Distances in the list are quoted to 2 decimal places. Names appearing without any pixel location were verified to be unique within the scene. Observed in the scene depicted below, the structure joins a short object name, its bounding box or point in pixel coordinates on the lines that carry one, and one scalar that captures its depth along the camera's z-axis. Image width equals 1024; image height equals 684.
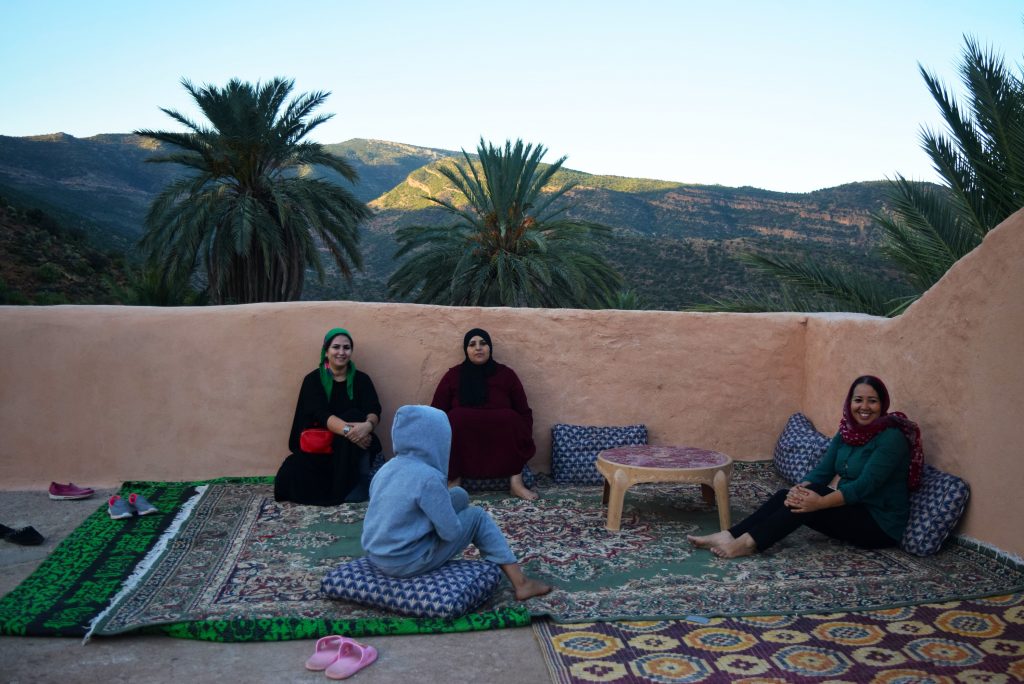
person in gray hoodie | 3.43
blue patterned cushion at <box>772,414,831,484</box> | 5.65
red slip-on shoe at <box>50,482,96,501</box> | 5.39
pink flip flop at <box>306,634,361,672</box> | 2.99
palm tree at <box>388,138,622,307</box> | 14.57
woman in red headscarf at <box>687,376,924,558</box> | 4.16
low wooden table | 4.59
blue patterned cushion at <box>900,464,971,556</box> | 4.19
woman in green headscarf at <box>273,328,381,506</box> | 5.36
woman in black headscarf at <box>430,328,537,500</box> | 5.58
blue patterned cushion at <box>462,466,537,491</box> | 5.66
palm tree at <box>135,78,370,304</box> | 15.80
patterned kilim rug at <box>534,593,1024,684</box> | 2.89
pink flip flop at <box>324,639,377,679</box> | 2.93
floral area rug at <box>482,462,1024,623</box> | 3.56
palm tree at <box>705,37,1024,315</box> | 6.79
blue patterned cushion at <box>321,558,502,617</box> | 3.39
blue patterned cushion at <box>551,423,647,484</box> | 5.94
